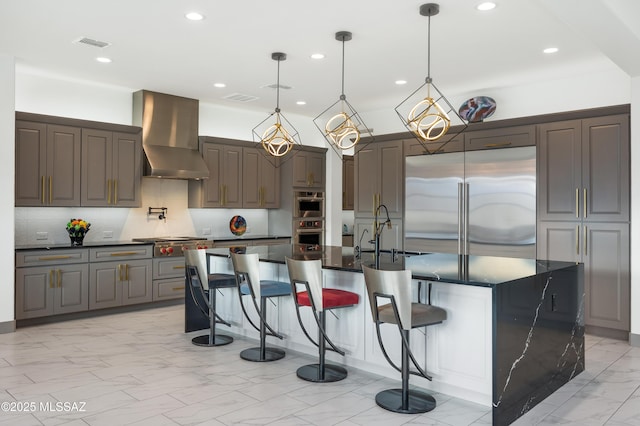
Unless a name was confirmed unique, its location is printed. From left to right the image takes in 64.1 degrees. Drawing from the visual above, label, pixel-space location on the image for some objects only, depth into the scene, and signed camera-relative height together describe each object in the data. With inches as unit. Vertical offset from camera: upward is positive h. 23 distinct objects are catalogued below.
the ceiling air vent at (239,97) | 268.7 +62.7
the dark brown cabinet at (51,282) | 212.4 -29.9
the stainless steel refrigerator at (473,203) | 228.4 +6.3
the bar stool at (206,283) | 183.3 -25.5
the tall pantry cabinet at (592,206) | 201.0 +4.4
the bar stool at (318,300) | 140.6 -24.2
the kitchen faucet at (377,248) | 165.0 -10.8
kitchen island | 119.2 -29.7
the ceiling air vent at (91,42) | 180.9 +61.8
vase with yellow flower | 233.8 -7.7
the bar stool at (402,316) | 118.4 -24.3
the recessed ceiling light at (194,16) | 158.2 +61.9
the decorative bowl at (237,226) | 304.8 -7.0
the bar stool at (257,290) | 160.6 -24.7
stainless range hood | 257.1 +41.6
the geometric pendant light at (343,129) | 175.2 +30.4
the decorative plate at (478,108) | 242.5 +51.5
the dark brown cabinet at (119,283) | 233.9 -32.9
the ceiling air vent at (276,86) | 246.2 +62.5
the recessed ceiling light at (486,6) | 148.7 +61.9
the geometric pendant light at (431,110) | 258.1 +57.7
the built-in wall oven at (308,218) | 317.4 -2.1
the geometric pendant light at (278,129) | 196.2 +53.8
